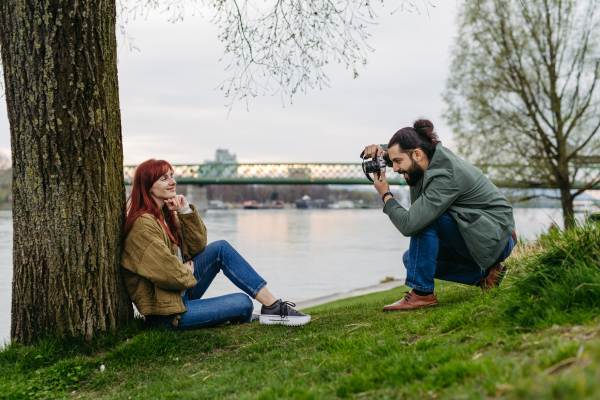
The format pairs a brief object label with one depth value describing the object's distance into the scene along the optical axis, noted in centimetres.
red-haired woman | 312
